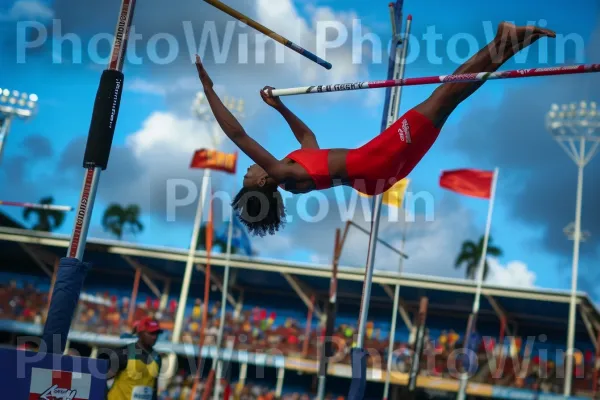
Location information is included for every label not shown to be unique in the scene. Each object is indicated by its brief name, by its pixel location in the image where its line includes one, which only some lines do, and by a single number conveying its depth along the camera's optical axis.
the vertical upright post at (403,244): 19.19
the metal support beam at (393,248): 17.44
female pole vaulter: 4.85
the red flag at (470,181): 22.75
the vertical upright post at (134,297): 28.45
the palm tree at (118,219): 46.72
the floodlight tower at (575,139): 25.03
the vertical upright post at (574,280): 24.05
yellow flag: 19.80
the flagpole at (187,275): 27.05
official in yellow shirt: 6.68
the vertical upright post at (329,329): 10.16
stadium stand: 25.42
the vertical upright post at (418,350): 14.29
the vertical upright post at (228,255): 21.03
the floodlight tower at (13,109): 24.83
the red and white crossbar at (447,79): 4.39
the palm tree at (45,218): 44.09
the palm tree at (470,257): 40.31
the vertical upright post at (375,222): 6.27
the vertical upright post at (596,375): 24.04
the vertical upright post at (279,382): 26.20
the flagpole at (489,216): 22.62
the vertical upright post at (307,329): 26.56
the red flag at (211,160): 25.69
